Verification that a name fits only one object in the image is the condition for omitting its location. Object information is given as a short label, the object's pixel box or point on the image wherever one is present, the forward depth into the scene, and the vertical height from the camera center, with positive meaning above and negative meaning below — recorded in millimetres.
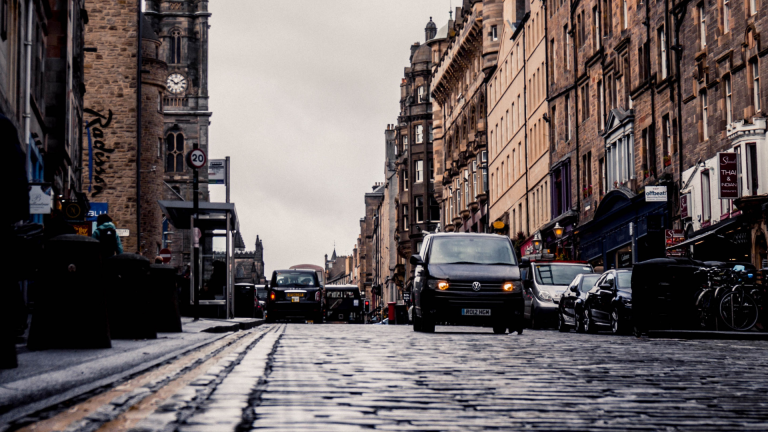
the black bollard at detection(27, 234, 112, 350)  11266 +19
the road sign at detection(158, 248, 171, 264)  38125 +1238
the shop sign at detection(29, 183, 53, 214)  22625 +1814
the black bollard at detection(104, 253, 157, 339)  14047 -17
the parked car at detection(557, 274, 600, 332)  27953 -176
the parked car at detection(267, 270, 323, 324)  39562 -247
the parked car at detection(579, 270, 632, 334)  24172 -248
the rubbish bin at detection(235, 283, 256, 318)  39219 -169
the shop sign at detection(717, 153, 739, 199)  31391 +3010
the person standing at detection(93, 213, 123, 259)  18733 +949
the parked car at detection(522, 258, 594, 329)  32312 +207
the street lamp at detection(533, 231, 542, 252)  58697 +2439
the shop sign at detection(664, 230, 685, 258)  34650 +1540
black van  21859 +100
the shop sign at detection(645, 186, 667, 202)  37156 +3016
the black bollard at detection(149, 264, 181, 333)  16109 -39
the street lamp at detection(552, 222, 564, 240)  50794 +2580
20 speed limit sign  26770 +3040
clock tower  116125 +22178
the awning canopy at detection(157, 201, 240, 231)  27969 +1974
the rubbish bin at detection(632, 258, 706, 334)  21375 -32
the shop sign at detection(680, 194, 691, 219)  36303 +2615
